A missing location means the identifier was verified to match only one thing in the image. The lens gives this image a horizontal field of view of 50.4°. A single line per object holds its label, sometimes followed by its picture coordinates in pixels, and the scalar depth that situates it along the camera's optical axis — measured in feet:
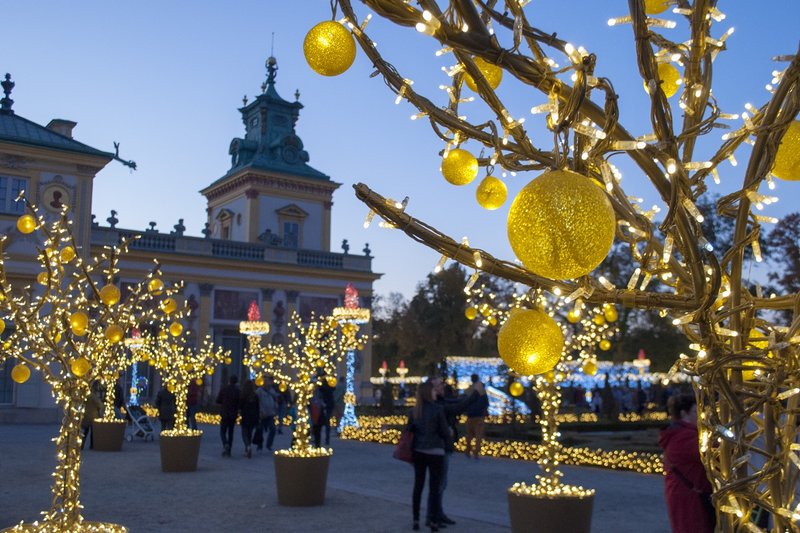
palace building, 87.97
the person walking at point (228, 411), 55.67
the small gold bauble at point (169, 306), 23.00
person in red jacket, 15.57
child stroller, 66.64
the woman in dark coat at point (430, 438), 28.37
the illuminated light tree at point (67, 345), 19.47
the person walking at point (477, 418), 53.57
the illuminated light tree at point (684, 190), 6.35
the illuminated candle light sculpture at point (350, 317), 68.18
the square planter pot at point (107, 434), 58.34
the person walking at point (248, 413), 54.44
